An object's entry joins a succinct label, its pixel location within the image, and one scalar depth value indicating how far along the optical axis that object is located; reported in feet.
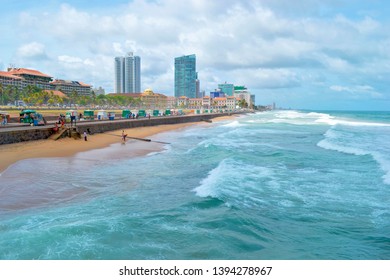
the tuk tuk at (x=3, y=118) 88.51
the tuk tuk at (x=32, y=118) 92.32
